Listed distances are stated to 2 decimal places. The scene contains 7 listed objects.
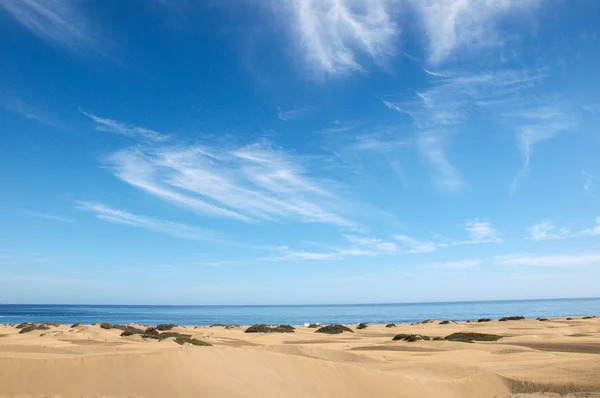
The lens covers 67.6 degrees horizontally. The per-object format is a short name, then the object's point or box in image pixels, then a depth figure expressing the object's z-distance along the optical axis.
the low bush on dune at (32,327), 28.16
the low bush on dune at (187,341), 18.80
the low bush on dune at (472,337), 23.52
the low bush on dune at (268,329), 31.66
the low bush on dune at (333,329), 31.17
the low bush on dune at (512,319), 40.34
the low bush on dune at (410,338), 23.00
